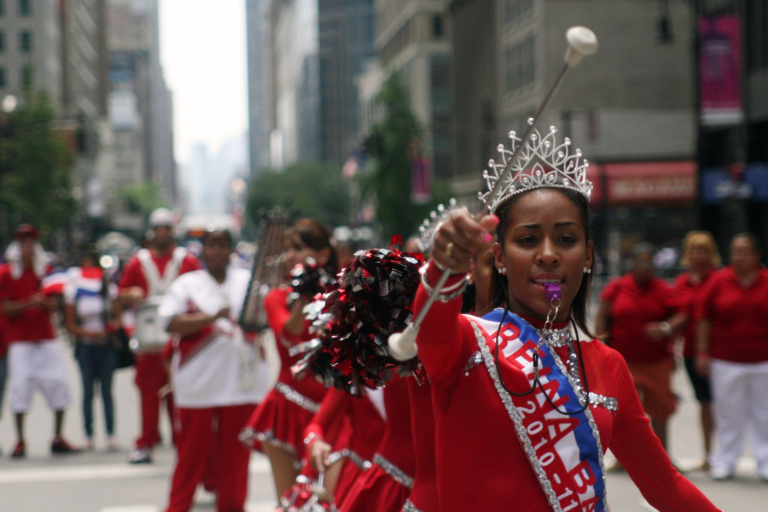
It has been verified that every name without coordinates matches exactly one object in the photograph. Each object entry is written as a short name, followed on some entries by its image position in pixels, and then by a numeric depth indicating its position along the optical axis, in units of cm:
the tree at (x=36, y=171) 3428
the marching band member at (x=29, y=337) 954
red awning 3709
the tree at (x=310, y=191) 8996
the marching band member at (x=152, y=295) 888
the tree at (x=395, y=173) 3947
